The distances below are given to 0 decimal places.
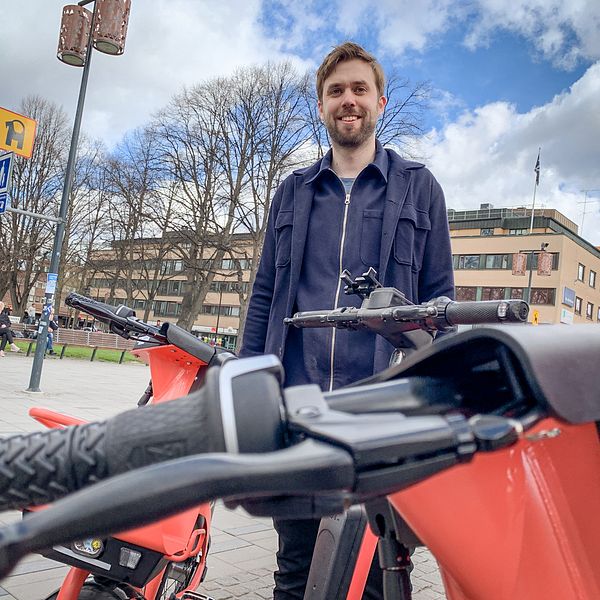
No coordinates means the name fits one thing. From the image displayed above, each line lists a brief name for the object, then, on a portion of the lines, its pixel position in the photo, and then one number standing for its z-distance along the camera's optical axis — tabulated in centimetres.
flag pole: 3407
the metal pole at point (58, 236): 1096
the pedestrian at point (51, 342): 2250
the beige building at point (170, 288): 2920
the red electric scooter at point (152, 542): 192
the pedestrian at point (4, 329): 1947
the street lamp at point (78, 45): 977
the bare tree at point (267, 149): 2439
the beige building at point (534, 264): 4753
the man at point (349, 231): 222
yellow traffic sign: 828
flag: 3407
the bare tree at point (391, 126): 2139
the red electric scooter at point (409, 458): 43
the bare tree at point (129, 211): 2856
